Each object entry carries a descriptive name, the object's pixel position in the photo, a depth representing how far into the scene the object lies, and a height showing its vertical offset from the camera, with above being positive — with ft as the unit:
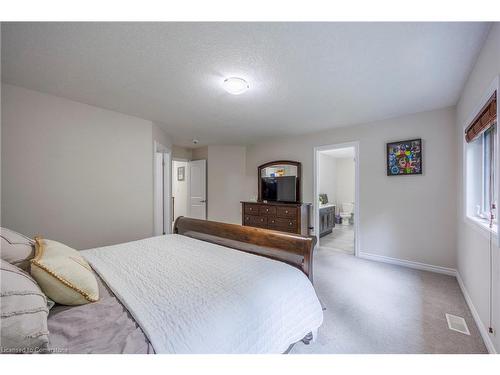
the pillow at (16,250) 3.60 -1.13
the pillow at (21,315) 2.19 -1.48
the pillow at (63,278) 3.23 -1.47
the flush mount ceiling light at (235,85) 6.81 +3.47
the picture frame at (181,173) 20.29 +1.45
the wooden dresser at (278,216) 12.98 -1.88
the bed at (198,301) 2.74 -1.89
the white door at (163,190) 13.53 -0.15
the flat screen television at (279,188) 14.66 -0.01
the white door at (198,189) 17.87 -0.10
